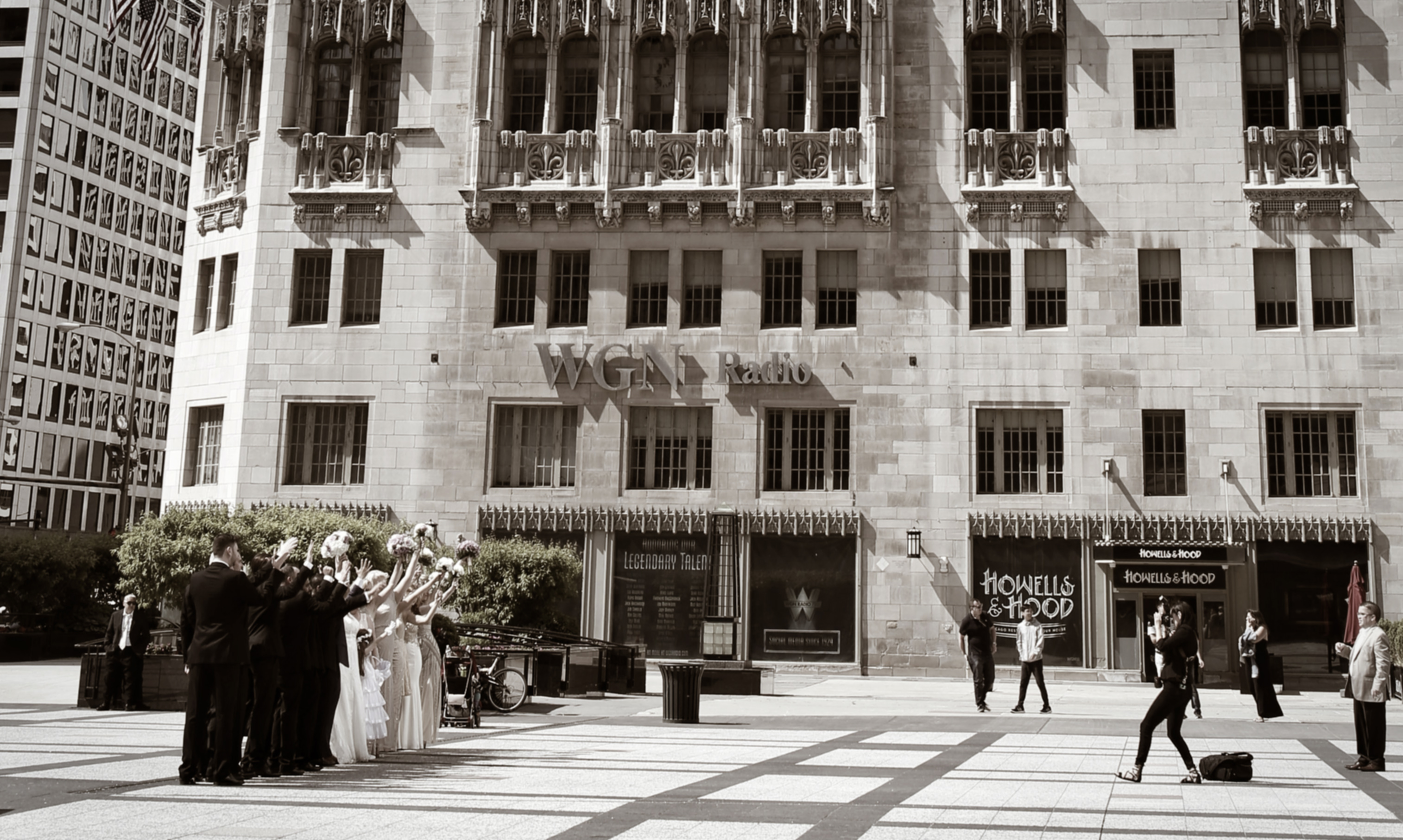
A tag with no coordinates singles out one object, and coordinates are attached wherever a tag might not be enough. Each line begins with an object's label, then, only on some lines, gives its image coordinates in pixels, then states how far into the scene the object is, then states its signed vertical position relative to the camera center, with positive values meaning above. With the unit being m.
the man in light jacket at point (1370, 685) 14.96 -0.76
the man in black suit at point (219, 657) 11.91 -0.64
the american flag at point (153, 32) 41.44 +17.07
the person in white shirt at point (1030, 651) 24.89 -0.78
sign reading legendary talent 36.94 +0.18
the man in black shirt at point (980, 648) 24.89 -0.77
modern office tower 75.81 +20.53
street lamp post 46.69 +5.15
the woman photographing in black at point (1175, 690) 13.48 -0.80
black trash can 21.09 -1.47
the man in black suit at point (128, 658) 21.98 -1.21
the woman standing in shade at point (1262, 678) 22.97 -1.08
